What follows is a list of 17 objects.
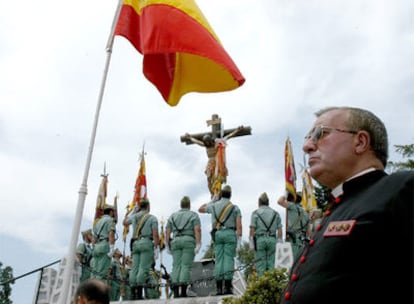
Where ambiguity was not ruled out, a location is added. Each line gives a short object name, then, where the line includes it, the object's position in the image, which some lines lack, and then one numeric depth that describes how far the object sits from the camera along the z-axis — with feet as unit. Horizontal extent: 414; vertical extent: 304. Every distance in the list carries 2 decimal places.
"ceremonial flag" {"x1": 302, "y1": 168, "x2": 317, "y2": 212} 37.14
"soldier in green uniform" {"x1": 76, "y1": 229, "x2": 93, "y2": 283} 34.65
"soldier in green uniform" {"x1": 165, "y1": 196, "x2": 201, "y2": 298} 30.42
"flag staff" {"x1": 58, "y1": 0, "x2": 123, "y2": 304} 13.48
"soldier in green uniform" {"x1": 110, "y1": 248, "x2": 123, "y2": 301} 36.94
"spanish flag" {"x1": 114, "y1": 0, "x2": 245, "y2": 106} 16.80
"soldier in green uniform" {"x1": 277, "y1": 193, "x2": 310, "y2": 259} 31.09
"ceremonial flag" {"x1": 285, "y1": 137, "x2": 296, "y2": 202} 33.09
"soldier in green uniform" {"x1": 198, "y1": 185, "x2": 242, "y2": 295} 29.50
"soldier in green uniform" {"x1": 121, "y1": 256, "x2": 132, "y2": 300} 38.49
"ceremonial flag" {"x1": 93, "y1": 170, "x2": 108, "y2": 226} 44.50
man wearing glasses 5.03
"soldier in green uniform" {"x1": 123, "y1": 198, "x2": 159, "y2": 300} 31.81
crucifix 37.42
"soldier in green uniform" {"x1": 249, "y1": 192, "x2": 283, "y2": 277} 29.73
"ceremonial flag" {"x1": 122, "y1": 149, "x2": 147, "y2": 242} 38.73
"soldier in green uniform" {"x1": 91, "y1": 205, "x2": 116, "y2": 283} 34.71
